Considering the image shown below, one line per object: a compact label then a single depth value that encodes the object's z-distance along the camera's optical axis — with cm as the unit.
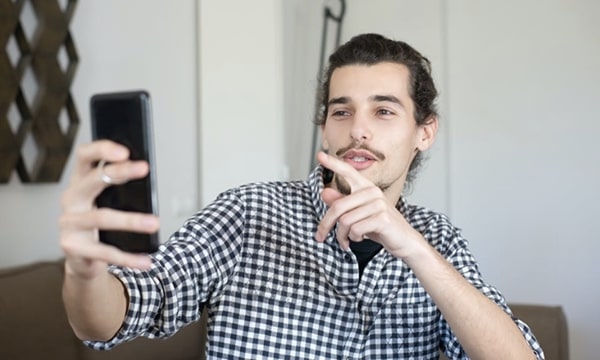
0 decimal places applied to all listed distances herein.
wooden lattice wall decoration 149
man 82
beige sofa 125
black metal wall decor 282
